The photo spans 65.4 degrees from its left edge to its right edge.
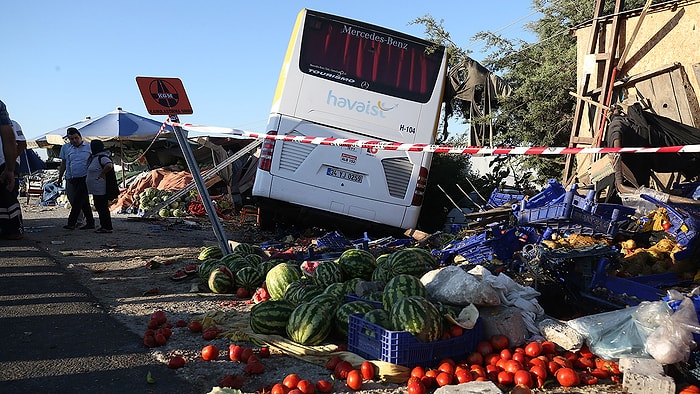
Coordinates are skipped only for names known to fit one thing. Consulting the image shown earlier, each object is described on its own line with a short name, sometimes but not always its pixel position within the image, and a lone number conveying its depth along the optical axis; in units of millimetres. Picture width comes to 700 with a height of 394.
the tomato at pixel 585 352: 4198
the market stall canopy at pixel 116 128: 21125
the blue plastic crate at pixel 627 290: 4938
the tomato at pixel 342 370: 3846
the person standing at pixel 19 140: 9539
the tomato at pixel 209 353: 4102
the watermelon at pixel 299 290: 5094
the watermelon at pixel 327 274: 5609
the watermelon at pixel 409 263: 5496
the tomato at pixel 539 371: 3747
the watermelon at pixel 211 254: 7367
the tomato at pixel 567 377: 3723
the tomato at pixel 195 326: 4805
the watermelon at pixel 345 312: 4535
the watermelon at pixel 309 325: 4410
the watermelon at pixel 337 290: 5001
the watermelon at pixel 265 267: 6287
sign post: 7418
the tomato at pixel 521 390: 3496
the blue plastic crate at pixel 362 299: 4556
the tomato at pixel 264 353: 4215
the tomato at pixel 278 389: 3414
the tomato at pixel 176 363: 3973
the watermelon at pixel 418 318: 3912
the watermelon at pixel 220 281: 6180
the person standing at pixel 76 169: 10812
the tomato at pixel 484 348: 4176
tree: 15281
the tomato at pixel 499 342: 4193
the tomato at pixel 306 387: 3456
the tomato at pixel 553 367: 3859
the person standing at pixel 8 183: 8453
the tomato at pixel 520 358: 3943
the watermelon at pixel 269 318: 4645
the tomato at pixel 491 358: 4008
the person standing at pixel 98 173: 10688
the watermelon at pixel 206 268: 6488
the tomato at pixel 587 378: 3832
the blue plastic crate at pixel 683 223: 6129
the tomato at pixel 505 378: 3734
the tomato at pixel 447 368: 3766
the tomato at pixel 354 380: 3660
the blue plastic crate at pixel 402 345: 3871
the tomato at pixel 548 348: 4160
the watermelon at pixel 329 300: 4691
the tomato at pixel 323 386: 3609
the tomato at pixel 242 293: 6078
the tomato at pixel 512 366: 3809
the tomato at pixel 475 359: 4043
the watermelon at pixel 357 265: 5859
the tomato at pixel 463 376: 3670
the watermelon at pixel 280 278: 5625
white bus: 9953
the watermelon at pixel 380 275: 5426
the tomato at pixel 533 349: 4055
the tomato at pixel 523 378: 3670
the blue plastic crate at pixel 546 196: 7340
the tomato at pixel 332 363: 4000
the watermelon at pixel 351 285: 5118
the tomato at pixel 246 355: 4082
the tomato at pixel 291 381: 3512
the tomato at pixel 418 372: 3748
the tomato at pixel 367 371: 3773
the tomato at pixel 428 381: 3699
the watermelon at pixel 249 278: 6180
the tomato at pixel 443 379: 3682
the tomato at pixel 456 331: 4117
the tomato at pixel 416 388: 3513
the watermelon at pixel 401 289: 4406
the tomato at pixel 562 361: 3908
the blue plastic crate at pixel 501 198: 9602
